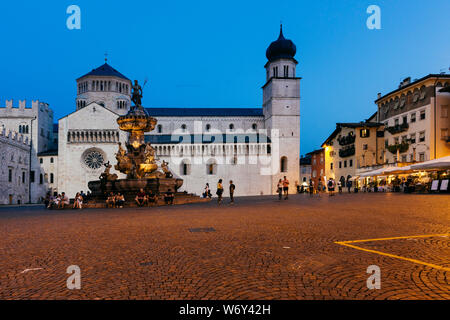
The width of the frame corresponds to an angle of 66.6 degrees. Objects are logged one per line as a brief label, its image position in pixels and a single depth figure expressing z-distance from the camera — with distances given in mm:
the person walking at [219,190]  22203
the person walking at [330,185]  29367
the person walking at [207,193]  31238
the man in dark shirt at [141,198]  20703
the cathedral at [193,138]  58969
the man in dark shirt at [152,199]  21459
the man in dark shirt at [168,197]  21938
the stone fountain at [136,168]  22828
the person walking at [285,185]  25531
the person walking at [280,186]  26062
